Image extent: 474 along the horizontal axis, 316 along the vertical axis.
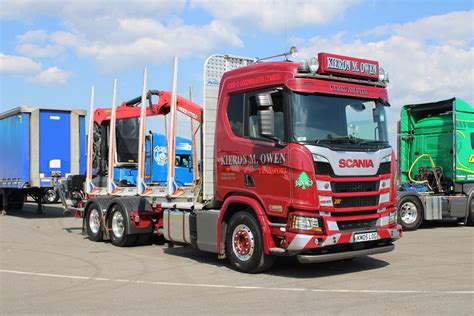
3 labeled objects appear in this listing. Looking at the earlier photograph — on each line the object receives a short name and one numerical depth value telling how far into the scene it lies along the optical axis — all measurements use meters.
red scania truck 7.85
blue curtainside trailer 19.48
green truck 15.39
